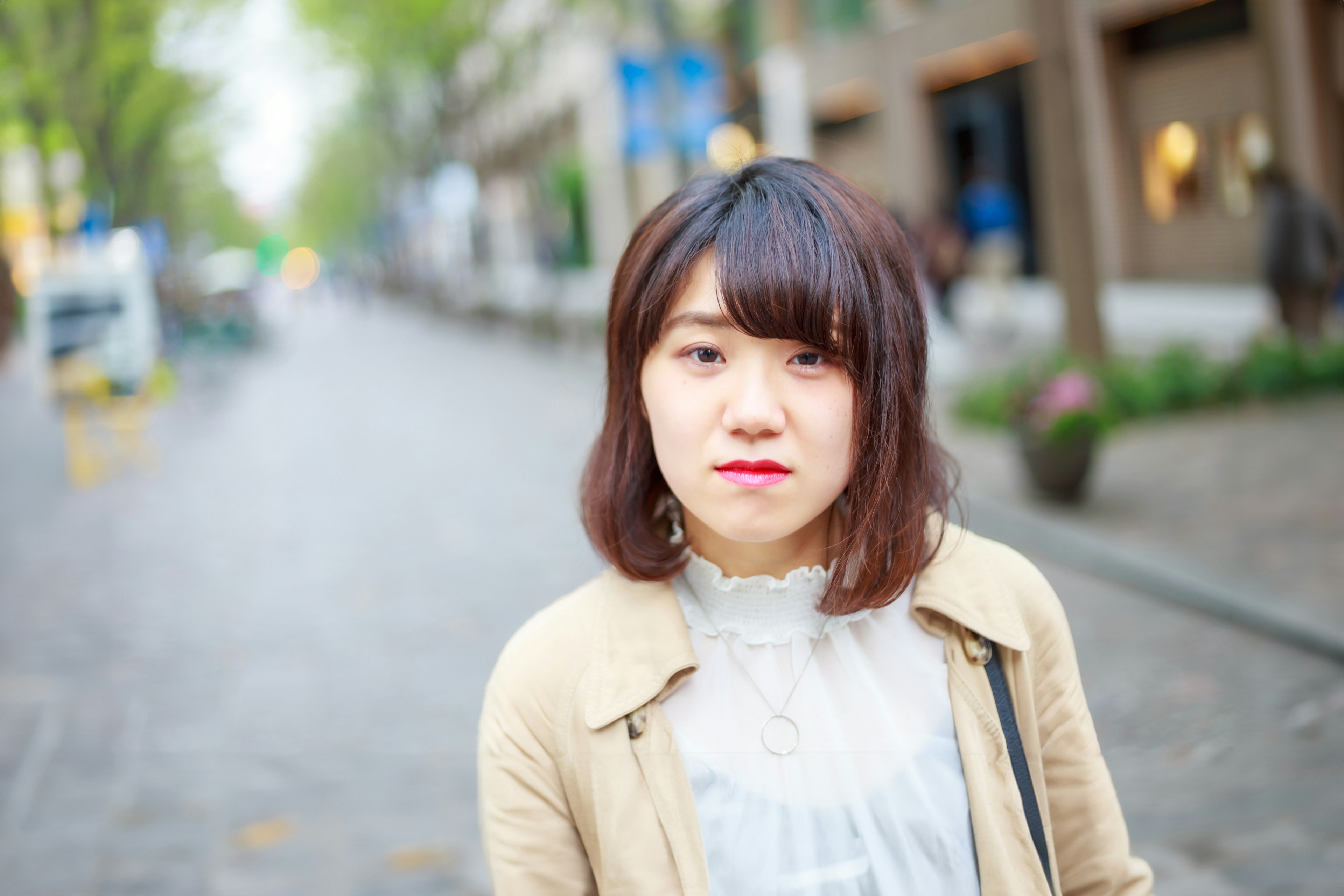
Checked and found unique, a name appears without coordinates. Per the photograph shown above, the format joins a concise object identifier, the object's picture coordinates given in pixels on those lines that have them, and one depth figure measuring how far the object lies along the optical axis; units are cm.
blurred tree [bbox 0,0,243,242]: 2506
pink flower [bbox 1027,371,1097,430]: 796
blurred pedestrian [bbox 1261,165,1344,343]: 1149
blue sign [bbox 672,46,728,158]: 1606
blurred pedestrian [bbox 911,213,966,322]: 1856
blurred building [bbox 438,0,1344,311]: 1653
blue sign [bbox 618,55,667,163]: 1750
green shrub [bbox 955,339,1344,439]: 1062
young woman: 152
